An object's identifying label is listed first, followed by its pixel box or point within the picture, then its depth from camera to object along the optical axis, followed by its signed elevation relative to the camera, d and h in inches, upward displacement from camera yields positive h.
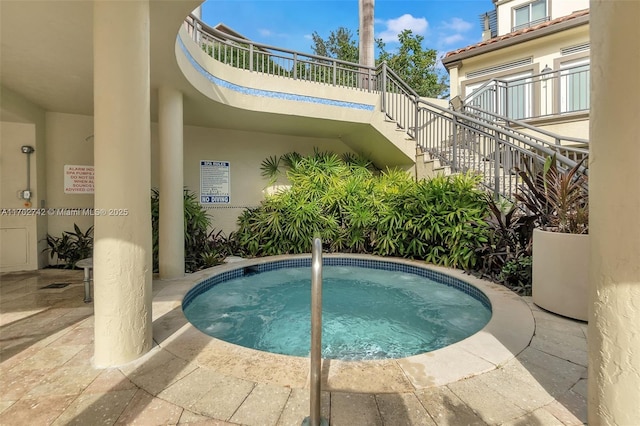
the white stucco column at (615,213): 46.9 -0.9
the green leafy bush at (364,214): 190.7 -4.3
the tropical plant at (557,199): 116.0 +3.8
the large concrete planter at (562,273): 105.3 -24.4
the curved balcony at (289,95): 194.2 +86.5
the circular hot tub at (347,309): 115.1 -50.3
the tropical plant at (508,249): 144.7 -21.9
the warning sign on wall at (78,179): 211.7 +22.2
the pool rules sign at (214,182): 269.1 +25.2
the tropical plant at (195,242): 196.9 -23.6
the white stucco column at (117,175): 77.8 +9.1
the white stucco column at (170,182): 170.2 +16.1
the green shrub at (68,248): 204.2 -26.6
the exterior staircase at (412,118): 201.5 +82.6
